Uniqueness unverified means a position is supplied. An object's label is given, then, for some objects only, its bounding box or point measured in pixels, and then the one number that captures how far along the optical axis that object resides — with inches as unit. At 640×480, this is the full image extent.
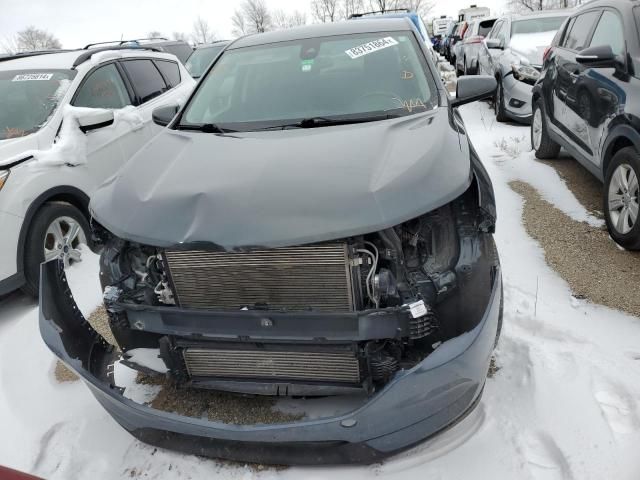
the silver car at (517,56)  313.9
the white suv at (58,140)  149.8
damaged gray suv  77.0
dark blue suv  147.6
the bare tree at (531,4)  1655.5
